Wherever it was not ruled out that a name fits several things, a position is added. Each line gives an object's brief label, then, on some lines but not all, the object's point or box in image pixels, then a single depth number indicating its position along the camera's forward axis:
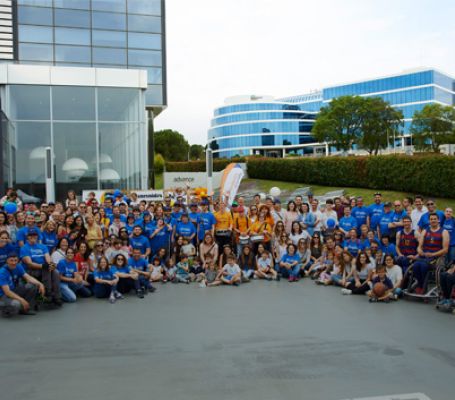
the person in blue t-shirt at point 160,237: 10.95
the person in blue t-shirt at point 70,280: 8.62
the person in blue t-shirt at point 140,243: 10.27
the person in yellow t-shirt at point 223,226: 11.41
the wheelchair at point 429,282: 8.21
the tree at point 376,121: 57.95
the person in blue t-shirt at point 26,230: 8.75
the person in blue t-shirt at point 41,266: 8.23
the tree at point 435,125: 55.25
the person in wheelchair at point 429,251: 8.41
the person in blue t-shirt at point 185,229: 11.08
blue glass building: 112.06
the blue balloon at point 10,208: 10.60
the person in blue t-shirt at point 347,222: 11.16
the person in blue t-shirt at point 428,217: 8.95
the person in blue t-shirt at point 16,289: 7.46
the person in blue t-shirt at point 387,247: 9.66
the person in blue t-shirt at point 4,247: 8.06
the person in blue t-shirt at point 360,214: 11.41
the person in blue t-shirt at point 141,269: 9.34
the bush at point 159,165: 55.25
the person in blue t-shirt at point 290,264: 10.52
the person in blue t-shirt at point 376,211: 11.09
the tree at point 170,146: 73.94
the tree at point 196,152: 90.68
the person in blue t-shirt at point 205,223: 11.32
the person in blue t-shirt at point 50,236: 9.30
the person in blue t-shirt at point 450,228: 8.48
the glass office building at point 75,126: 19.25
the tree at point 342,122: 58.12
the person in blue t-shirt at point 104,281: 8.88
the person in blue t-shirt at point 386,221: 10.58
